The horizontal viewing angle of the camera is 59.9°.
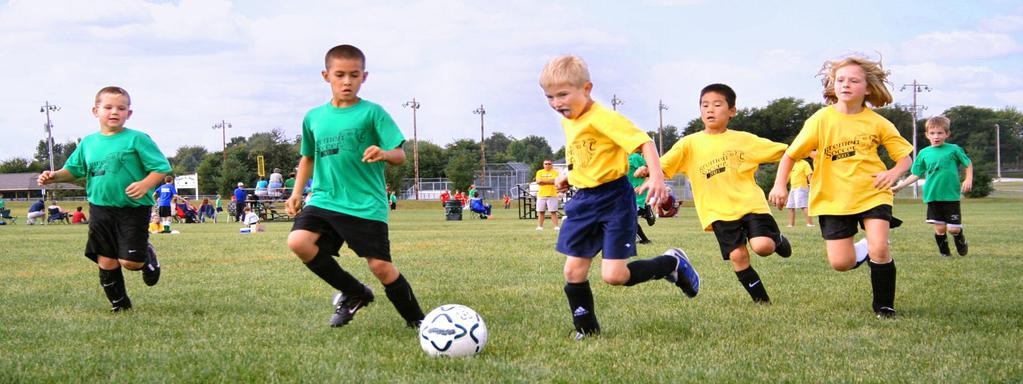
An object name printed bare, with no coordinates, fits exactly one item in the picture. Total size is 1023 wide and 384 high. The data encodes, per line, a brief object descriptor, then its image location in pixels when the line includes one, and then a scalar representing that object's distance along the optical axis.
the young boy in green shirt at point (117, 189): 6.67
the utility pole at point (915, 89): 70.50
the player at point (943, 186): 11.27
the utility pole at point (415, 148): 71.88
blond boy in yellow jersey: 5.09
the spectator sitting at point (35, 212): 32.50
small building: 93.93
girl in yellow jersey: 6.04
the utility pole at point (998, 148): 93.34
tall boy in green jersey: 5.32
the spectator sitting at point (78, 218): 32.72
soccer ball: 4.64
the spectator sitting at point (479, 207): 33.62
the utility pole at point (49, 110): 76.39
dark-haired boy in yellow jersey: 6.74
